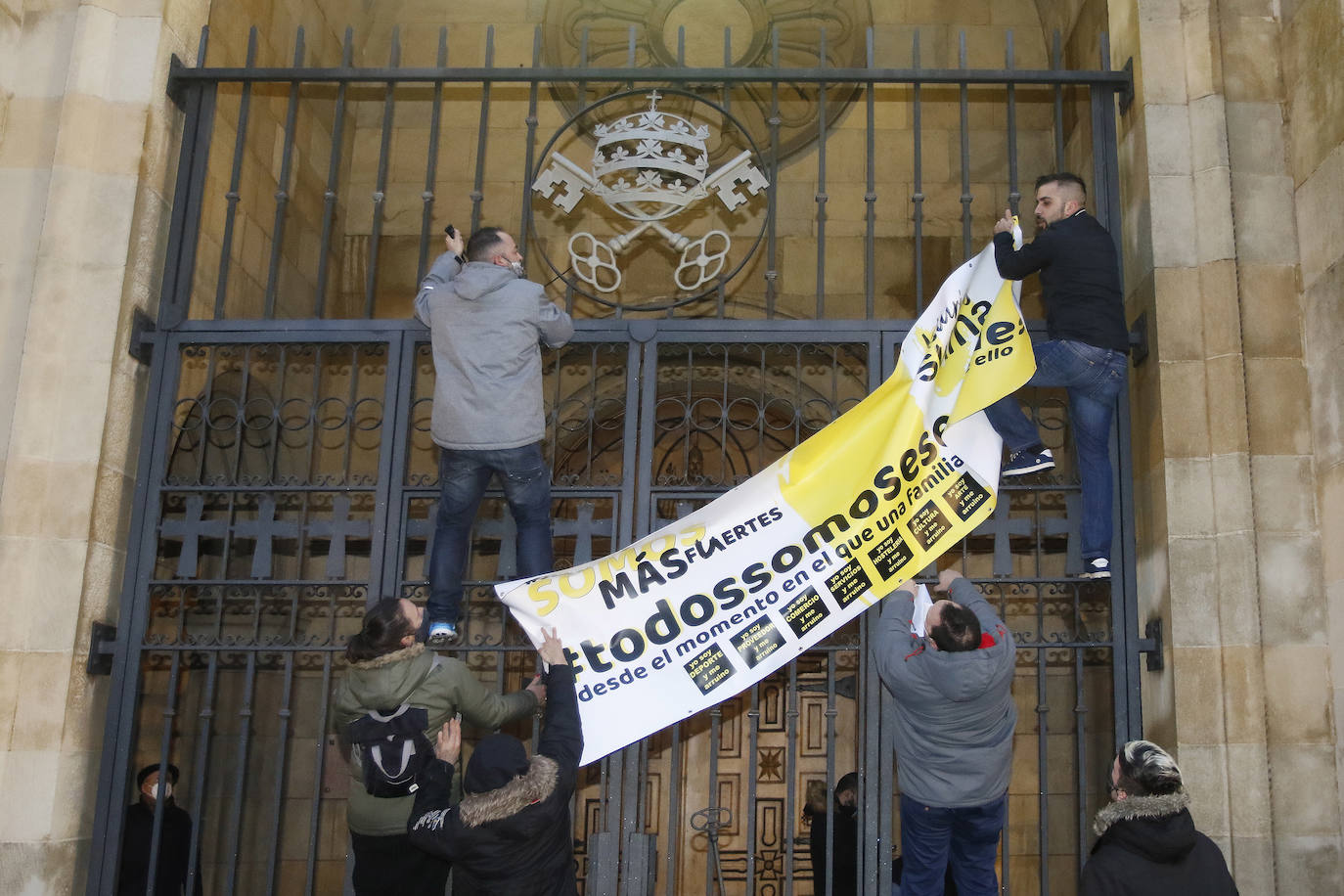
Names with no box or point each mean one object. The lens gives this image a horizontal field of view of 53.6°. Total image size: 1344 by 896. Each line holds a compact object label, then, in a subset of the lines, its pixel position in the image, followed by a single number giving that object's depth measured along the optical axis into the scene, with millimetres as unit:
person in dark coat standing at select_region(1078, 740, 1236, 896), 4484
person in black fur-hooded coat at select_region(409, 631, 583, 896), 4457
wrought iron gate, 6246
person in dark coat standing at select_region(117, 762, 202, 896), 6875
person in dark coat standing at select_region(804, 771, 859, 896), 7461
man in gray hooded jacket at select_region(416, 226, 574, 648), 6152
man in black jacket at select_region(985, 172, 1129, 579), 6176
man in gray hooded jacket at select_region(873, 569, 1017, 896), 5246
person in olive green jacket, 5094
